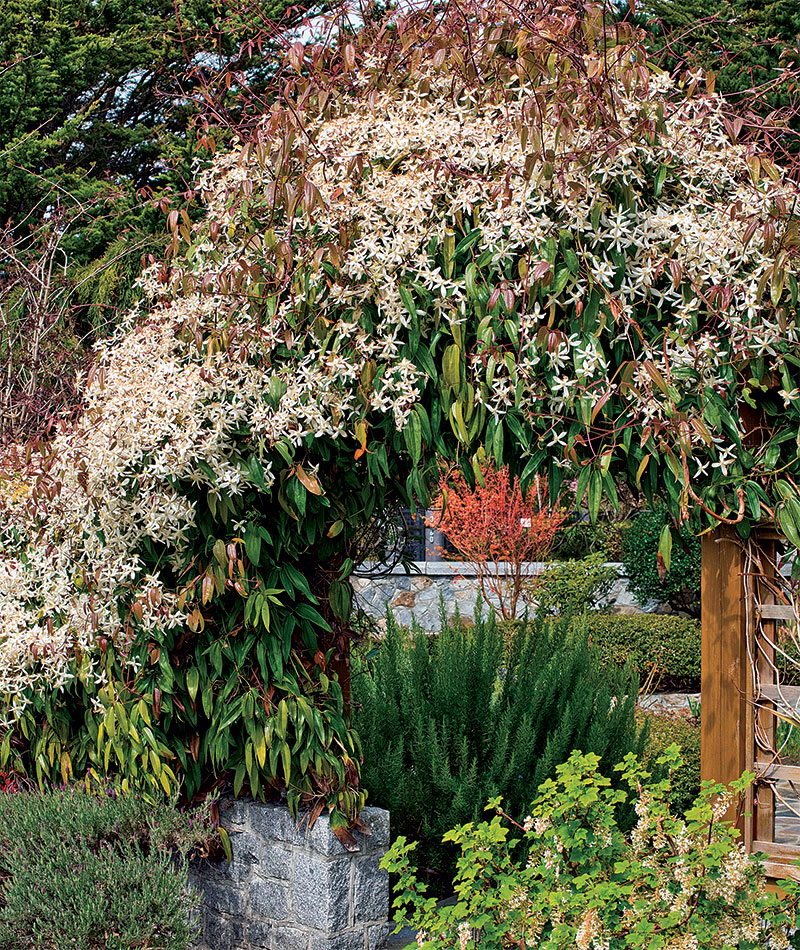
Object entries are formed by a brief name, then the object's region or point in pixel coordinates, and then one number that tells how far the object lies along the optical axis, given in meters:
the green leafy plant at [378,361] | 2.58
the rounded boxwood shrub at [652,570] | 10.10
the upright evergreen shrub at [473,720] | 4.05
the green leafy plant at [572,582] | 9.79
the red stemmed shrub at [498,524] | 9.27
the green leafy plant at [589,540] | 12.60
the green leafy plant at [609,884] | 2.33
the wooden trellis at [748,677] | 2.80
